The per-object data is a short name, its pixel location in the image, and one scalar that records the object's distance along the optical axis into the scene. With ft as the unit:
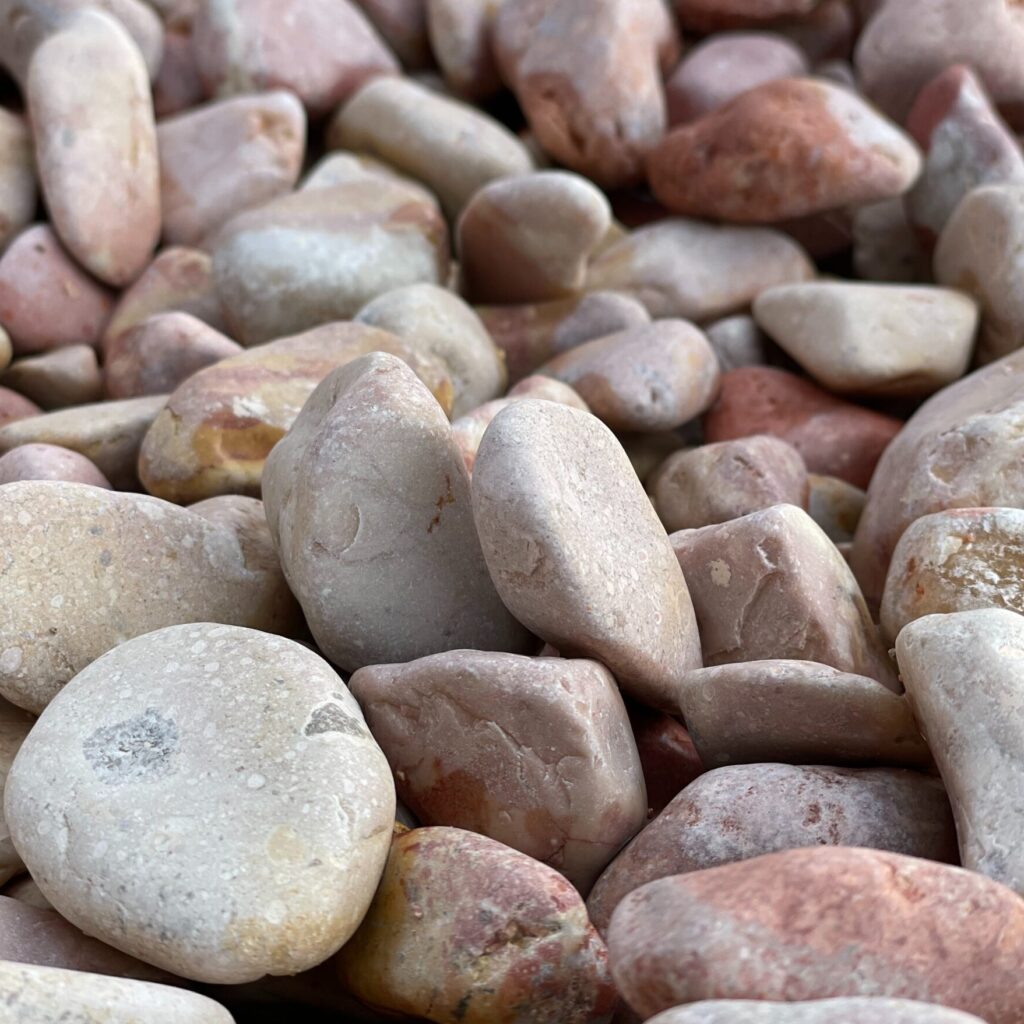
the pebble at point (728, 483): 1.65
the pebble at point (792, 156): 1.90
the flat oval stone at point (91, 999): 1.31
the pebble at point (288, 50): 2.08
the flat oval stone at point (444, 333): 1.76
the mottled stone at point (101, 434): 1.68
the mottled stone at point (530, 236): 1.84
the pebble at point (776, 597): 1.50
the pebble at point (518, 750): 1.42
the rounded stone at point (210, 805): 1.35
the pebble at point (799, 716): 1.42
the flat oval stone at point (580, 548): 1.41
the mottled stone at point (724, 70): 2.15
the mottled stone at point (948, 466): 1.58
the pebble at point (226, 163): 2.00
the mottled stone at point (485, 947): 1.36
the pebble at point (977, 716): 1.35
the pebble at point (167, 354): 1.79
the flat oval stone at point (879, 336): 1.79
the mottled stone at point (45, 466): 1.60
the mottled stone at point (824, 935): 1.28
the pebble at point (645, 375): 1.74
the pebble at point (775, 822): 1.40
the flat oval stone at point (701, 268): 1.94
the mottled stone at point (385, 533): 1.48
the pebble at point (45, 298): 1.88
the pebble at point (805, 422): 1.79
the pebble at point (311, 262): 1.85
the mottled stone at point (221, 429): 1.63
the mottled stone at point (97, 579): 1.49
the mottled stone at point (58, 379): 1.84
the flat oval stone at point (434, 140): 2.02
